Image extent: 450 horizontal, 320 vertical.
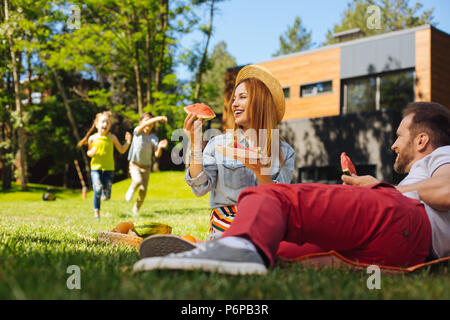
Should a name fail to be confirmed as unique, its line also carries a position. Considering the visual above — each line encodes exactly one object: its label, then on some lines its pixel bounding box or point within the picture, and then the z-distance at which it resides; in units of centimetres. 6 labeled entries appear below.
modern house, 2084
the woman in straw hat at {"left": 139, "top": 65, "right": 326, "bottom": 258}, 373
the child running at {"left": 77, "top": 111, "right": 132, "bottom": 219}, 930
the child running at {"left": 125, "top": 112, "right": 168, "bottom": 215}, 1030
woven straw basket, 387
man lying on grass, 203
